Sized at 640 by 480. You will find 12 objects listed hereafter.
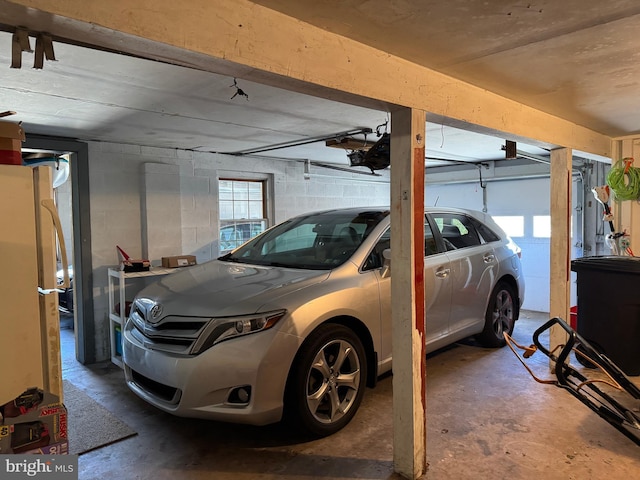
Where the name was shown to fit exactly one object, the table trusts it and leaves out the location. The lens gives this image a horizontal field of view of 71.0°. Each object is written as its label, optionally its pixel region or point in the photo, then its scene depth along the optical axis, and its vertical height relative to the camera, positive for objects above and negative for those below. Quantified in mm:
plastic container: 3877 -797
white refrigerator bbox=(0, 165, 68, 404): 1788 -221
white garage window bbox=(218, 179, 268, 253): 6320 +205
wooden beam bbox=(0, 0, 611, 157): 1381 +673
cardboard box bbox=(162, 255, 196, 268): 5078 -396
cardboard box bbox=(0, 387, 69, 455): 1754 -783
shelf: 4543 -761
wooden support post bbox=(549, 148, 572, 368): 3941 -131
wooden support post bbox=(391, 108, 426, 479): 2438 -385
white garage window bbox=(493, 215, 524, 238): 7234 -76
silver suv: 2639 -657
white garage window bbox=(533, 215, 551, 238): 6941 -114
